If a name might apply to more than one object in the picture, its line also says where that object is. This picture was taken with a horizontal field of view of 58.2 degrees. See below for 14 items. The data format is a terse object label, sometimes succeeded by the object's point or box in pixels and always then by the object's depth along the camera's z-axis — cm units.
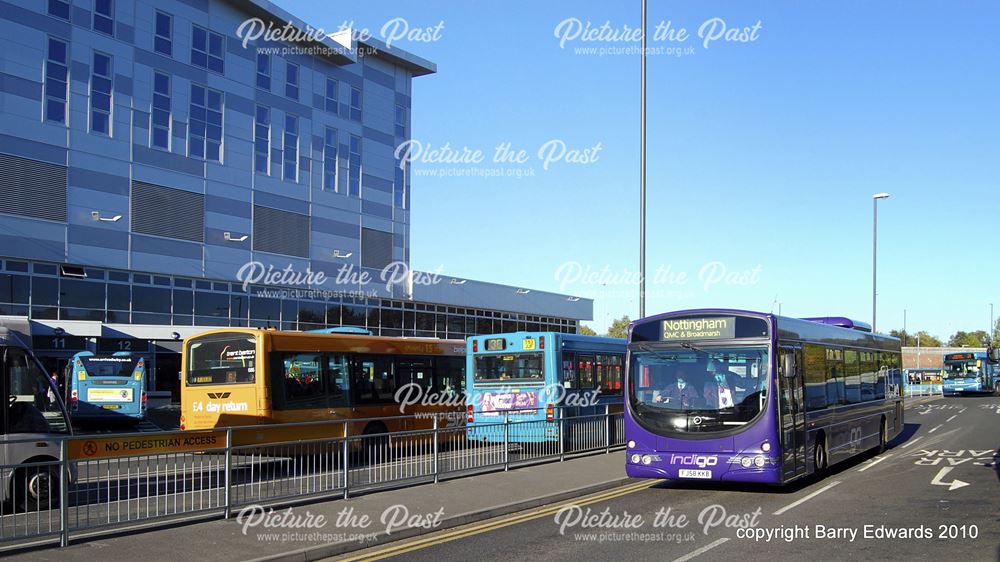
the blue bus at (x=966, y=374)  6216
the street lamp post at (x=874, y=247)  4459
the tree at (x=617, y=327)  15538
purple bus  1339
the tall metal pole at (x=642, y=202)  2006
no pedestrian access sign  1039
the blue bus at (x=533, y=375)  2088
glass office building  3378
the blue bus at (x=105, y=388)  3006
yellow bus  1803
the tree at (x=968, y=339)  15338
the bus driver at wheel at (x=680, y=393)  1385
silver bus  1191
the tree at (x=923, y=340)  16699
